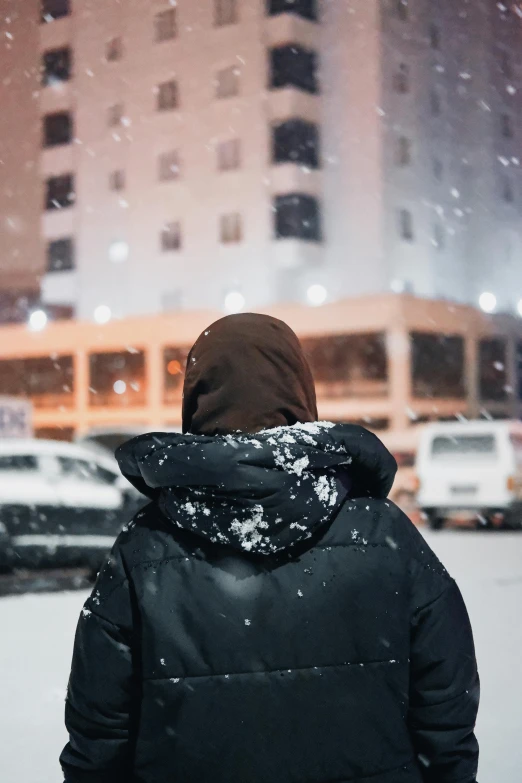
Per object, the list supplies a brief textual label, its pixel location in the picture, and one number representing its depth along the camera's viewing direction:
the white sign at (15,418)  18.12
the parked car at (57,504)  10.47
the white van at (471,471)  16.89
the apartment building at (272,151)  39.34
